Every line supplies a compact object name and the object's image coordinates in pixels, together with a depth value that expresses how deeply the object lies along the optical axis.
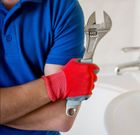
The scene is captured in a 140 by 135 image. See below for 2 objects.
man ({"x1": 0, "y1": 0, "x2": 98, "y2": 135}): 0.63
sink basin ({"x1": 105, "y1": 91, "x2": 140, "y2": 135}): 0.95
